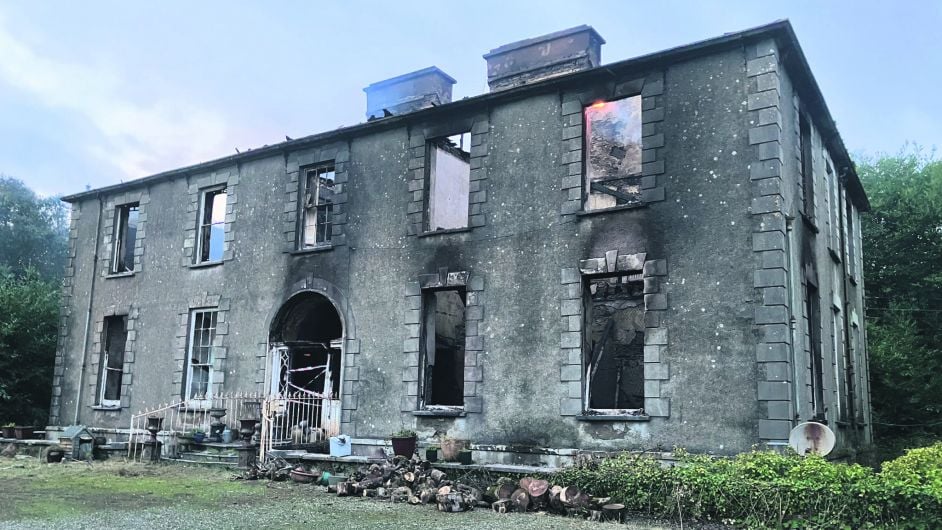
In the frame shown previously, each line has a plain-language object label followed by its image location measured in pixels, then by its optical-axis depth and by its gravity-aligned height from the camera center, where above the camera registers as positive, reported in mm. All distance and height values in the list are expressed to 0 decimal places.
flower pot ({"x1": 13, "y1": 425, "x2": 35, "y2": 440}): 18562 -1227
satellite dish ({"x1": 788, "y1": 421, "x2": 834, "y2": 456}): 9914 -457
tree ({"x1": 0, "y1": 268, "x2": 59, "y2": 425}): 21608 +790
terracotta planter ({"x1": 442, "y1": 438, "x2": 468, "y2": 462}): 12922 -923
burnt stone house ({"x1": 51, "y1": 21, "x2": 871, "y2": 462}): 11648 +2425
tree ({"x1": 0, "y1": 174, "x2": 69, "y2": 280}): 35625 +6803
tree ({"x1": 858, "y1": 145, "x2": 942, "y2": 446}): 21281 +3675
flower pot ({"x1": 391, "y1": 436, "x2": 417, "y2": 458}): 13312 -936
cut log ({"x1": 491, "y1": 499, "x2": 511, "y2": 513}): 10578 -1524
